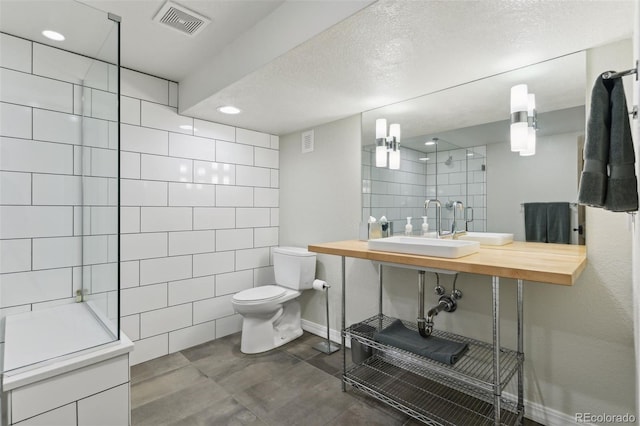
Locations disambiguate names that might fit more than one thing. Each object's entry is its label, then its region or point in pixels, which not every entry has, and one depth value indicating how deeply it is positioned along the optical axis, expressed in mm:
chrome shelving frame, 1581
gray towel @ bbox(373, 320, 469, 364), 1606
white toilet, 2436
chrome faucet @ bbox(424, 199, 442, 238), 2090
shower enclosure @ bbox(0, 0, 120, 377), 1477
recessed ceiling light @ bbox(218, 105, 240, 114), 2350
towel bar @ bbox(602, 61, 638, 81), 866
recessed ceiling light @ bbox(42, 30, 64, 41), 1657
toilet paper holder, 2498
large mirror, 1624
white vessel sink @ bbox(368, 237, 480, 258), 1494
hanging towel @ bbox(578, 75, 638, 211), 914
